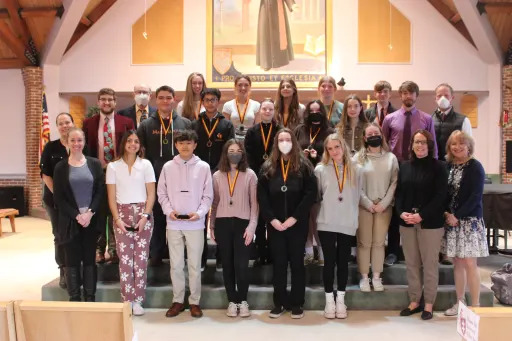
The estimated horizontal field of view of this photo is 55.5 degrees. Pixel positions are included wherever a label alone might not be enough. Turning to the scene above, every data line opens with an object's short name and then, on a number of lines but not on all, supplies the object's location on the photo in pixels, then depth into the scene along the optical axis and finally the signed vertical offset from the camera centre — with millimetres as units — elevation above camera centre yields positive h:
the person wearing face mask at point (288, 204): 4004 -408
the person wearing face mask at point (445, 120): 4648 +321
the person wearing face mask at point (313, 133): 4414 +192
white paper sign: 1649 -606
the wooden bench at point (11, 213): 8873 -1048
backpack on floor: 4551 -1254
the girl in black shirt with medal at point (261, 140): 4386 +132
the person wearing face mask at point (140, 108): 4648 +467
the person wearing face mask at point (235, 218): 4066 -538
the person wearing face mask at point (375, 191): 4176 -325
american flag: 10844 +652
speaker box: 11211 -962
